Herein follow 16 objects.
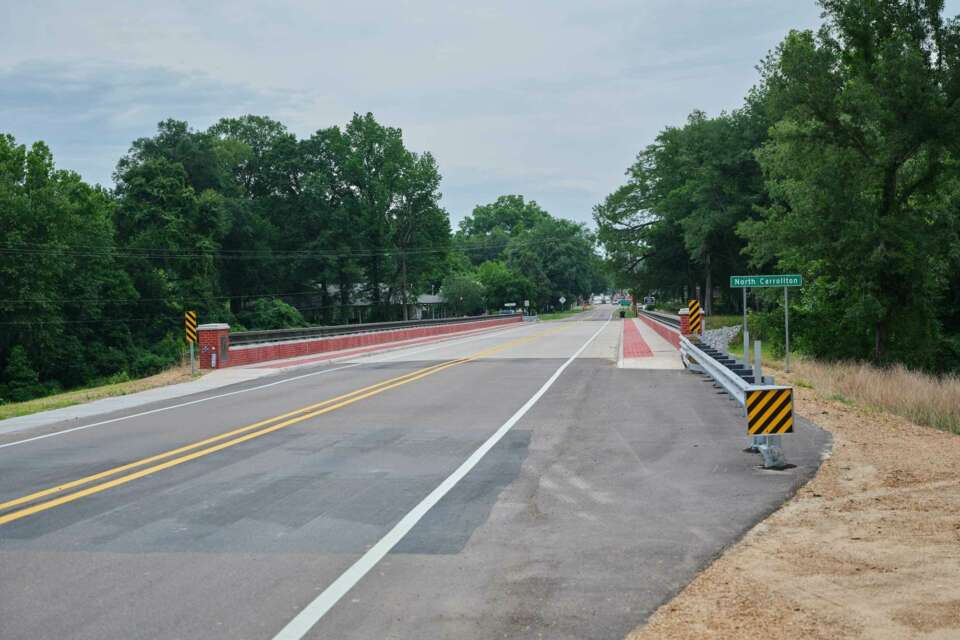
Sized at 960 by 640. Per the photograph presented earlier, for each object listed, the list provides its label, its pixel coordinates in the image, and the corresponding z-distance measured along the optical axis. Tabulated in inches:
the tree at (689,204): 2588.6
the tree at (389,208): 3577.8
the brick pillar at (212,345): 1120.2
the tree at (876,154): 1178.6
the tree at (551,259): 5861.2
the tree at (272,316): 3034.0
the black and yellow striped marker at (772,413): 388.2
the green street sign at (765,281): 751.7
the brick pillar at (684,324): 1053.8
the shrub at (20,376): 2074.3
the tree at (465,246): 7252.0
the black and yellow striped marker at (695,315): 1024.2
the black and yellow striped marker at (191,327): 1083.3
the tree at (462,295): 4584.2
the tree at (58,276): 2119.8
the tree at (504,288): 5002.5
